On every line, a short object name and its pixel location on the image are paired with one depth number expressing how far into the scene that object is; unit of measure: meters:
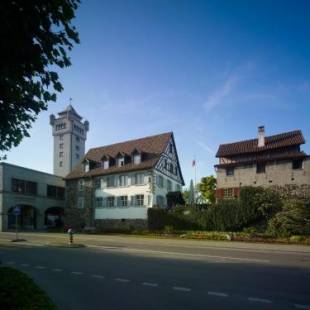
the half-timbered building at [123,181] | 41.31
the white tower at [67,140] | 71.25
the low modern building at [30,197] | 44.53
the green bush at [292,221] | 28.11
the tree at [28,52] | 5.40
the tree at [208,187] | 54.00
